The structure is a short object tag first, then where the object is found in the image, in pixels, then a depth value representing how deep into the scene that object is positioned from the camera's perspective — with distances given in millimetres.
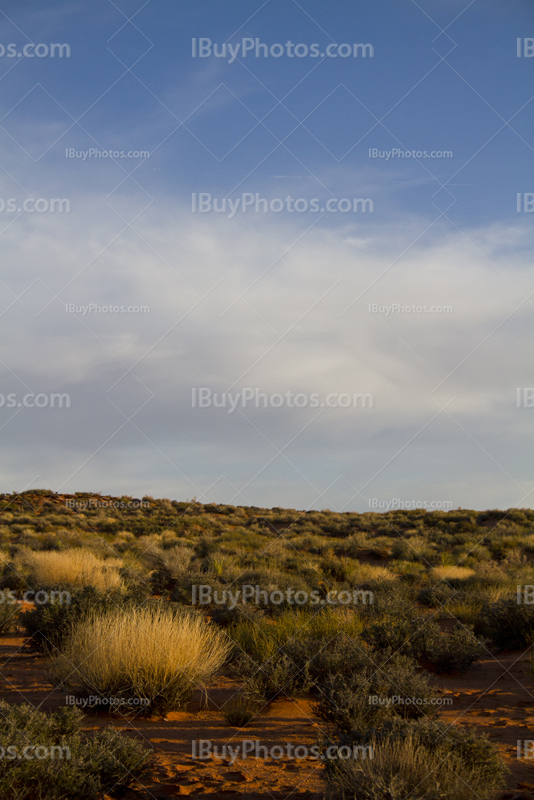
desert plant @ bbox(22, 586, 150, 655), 7703
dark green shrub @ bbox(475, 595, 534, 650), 8754
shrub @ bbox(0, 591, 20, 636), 9094
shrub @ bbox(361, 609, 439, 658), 7613
